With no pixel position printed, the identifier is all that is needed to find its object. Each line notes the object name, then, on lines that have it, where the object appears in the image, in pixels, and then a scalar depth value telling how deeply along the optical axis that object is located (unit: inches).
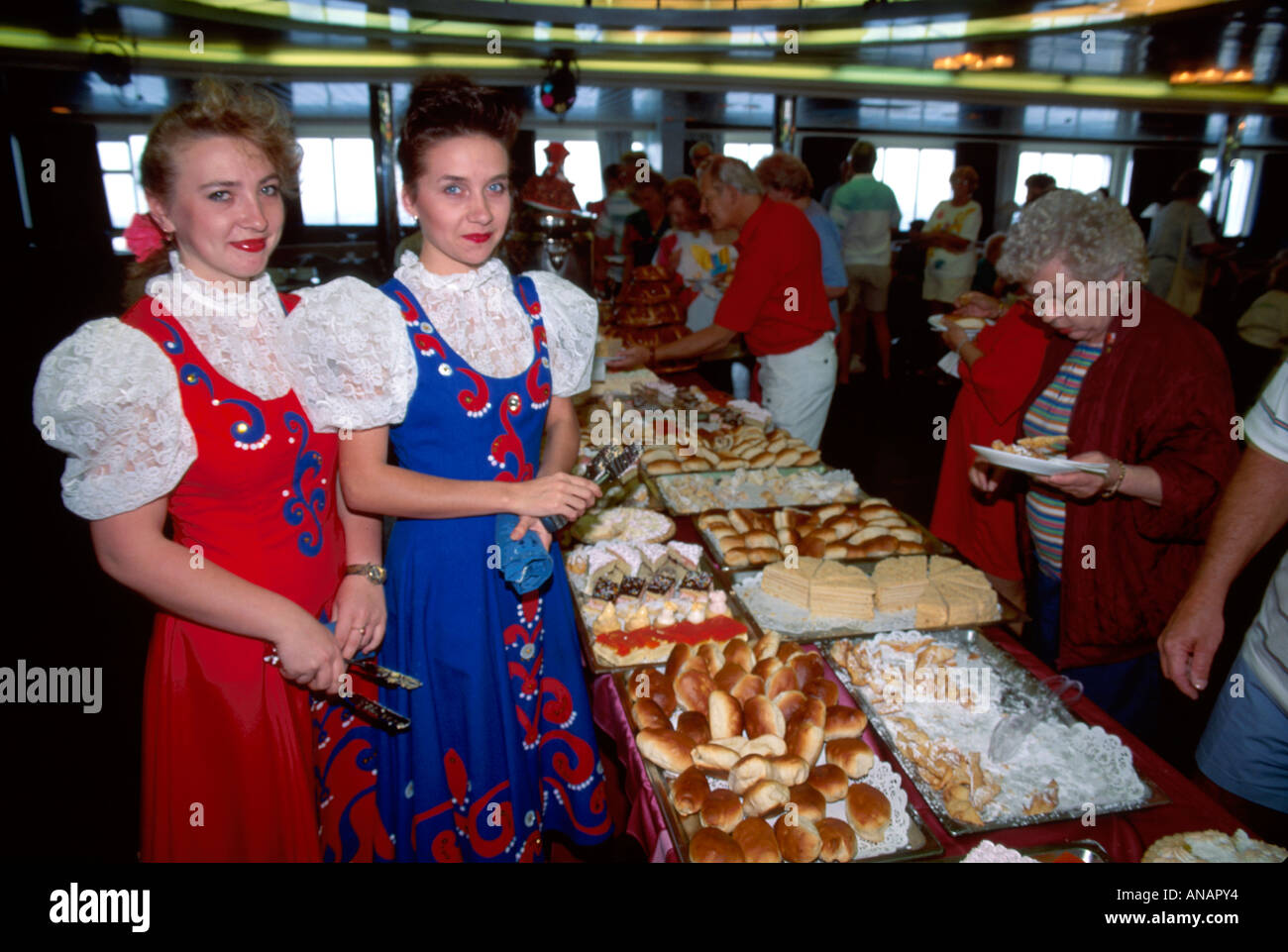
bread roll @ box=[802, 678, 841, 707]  64.7
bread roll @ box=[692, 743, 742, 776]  58.3
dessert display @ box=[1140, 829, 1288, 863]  48.9
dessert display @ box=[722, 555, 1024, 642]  79.1
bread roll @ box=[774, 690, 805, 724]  64.1
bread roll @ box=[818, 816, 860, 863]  51.3
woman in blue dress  56.6
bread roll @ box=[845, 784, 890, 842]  53.1
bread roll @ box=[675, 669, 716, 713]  65.6
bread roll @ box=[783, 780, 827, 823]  53.7
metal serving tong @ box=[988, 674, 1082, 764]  60.8
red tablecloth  53.3
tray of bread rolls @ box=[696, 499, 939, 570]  94.7
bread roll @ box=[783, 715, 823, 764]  59.4
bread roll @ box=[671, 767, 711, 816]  54.9
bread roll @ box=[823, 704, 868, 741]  61.8
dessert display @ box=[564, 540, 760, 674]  76.2
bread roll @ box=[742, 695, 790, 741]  61.3
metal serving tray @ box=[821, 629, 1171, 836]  54.1
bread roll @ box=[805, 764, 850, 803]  56.3
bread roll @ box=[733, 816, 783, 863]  50.8
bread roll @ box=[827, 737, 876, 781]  58.6
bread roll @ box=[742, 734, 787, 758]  59.0
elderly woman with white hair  74.2
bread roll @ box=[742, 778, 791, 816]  54.4
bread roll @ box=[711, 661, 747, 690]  66.2
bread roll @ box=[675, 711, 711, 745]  61.8
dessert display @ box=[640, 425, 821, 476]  125.6
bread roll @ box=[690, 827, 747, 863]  50.3
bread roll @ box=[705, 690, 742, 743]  61.9
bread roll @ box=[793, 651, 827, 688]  67.6
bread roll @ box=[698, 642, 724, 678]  69.6
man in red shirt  141.2
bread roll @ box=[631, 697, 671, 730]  63.0
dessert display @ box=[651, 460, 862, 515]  114.7
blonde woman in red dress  49.4
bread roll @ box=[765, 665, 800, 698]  66.0
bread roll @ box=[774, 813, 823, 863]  51.0
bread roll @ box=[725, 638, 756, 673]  68.9
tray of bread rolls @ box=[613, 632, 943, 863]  52.2
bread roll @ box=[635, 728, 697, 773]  59.2
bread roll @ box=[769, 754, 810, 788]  56.6
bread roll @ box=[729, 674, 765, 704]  64.7
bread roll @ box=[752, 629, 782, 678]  70.6
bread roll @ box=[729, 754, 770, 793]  56.2
